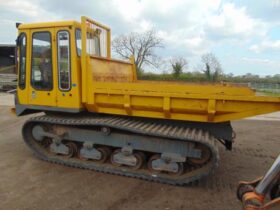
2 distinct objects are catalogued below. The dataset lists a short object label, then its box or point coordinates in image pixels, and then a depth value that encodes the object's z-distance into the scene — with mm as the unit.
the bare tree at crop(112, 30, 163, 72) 24816
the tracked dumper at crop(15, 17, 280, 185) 3461
